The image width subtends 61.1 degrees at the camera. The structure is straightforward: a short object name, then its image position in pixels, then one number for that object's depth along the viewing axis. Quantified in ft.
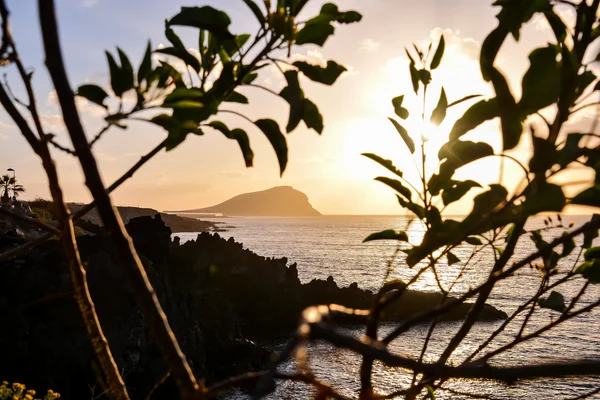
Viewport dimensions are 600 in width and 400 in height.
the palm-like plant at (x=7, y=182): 209.63
